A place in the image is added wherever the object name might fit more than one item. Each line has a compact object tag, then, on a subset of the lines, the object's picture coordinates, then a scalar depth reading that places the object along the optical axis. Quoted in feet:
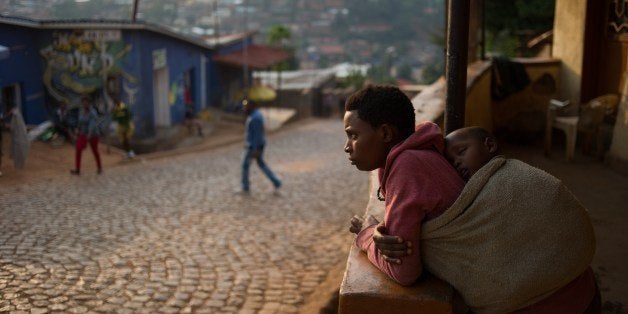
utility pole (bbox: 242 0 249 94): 91.13
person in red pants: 42.50
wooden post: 13.08
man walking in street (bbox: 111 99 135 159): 58.18
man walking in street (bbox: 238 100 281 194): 37.22
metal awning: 97.91
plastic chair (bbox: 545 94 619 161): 25.98
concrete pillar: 28.50
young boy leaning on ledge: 7.73
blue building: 63.67
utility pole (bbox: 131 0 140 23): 71.17
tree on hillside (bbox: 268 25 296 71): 125.80
